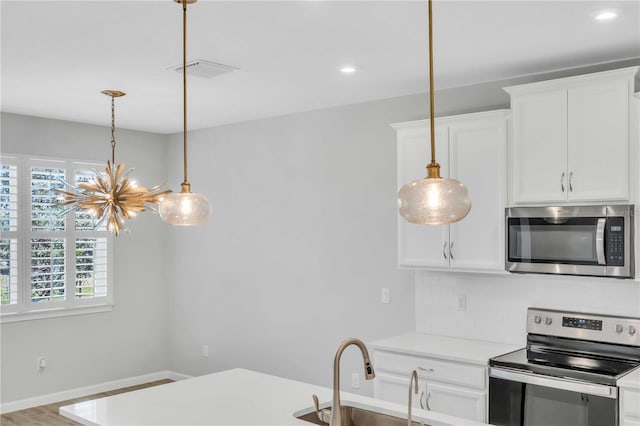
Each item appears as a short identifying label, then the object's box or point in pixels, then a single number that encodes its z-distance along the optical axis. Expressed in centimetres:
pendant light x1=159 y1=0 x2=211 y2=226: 255
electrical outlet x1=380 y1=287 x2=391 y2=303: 457
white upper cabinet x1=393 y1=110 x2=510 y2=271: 369
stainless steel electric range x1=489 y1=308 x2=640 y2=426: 304
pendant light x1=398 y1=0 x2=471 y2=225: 179
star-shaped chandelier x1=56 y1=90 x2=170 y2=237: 440
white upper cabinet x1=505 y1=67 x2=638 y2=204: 319
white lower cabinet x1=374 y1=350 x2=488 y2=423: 349
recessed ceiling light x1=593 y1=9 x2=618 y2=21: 276
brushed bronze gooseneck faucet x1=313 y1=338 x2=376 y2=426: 204
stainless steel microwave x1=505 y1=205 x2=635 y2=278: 319
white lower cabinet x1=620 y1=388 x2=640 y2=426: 289
